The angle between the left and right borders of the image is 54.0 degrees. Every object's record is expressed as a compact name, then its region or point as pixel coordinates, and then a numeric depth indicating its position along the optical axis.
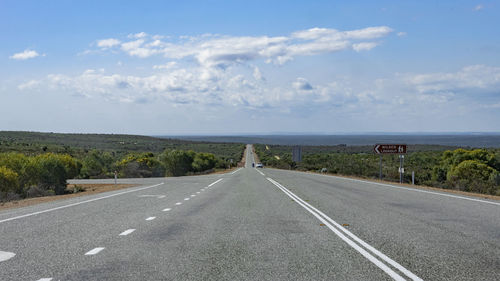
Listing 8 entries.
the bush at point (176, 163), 75.50
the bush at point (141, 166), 63.69
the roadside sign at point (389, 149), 35.15
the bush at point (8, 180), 31.72
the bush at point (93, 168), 62.69
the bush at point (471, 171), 44.69
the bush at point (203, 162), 81.50
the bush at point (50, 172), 38.44
